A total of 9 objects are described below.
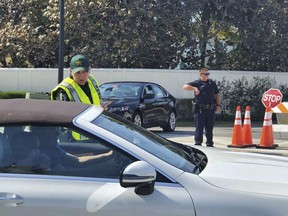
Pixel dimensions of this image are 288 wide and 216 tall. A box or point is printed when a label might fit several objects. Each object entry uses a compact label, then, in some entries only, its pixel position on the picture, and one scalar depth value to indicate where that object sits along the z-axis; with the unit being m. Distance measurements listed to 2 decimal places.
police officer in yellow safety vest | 5.28
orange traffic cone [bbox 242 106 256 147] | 10.94
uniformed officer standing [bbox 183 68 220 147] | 9.80
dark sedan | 12.78
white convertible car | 3.14
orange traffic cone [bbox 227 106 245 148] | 10.84
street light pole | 15.02
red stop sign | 11.37
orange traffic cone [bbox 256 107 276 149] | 10.75
